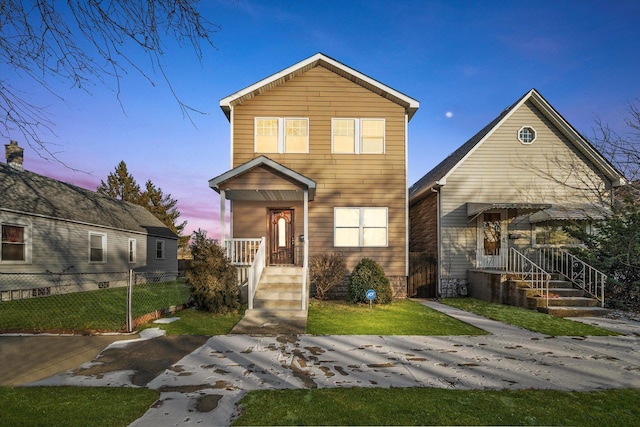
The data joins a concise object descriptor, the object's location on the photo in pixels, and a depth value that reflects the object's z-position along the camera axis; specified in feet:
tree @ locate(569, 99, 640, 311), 33.81
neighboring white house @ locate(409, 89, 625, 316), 44.91
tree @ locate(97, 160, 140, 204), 113.09
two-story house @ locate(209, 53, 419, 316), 41.06
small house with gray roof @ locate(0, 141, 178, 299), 41.60
